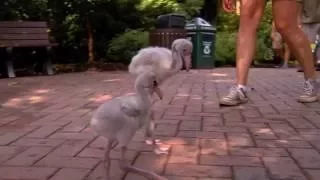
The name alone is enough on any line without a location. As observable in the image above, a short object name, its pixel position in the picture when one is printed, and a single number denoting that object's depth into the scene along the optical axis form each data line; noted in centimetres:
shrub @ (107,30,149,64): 1095
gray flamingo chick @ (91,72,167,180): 231
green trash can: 1087
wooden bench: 877
